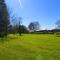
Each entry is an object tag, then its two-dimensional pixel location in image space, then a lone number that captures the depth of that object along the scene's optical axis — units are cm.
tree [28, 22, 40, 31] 3475
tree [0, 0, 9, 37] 1200
